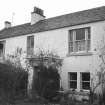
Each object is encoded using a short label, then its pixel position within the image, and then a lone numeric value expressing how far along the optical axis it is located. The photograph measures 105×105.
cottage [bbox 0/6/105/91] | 15.78
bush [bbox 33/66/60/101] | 15.71
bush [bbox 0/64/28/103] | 15.16
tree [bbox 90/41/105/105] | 14.65
